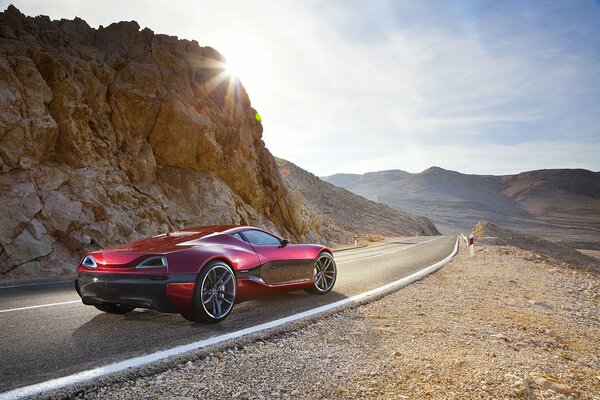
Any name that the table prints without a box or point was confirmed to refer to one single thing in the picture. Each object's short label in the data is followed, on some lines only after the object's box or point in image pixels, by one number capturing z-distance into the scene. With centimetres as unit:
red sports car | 455
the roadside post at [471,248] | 1867
